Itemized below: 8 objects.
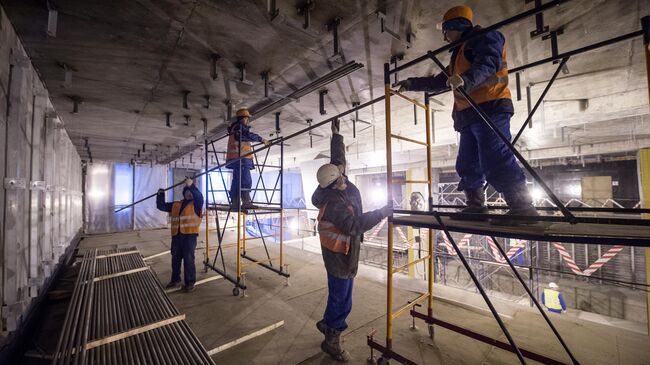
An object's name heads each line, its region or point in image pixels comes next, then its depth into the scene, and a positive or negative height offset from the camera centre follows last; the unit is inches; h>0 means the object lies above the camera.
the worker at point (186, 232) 195.0 -31.3
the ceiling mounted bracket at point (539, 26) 114.3 +70.9
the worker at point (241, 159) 196.5 +25.3
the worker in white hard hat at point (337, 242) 114.3 -24.6
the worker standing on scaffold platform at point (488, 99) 81.0 +29.6
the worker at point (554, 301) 377.1 -169.8
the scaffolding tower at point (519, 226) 60.4 -12.0
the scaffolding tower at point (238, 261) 185.8 -66.1
